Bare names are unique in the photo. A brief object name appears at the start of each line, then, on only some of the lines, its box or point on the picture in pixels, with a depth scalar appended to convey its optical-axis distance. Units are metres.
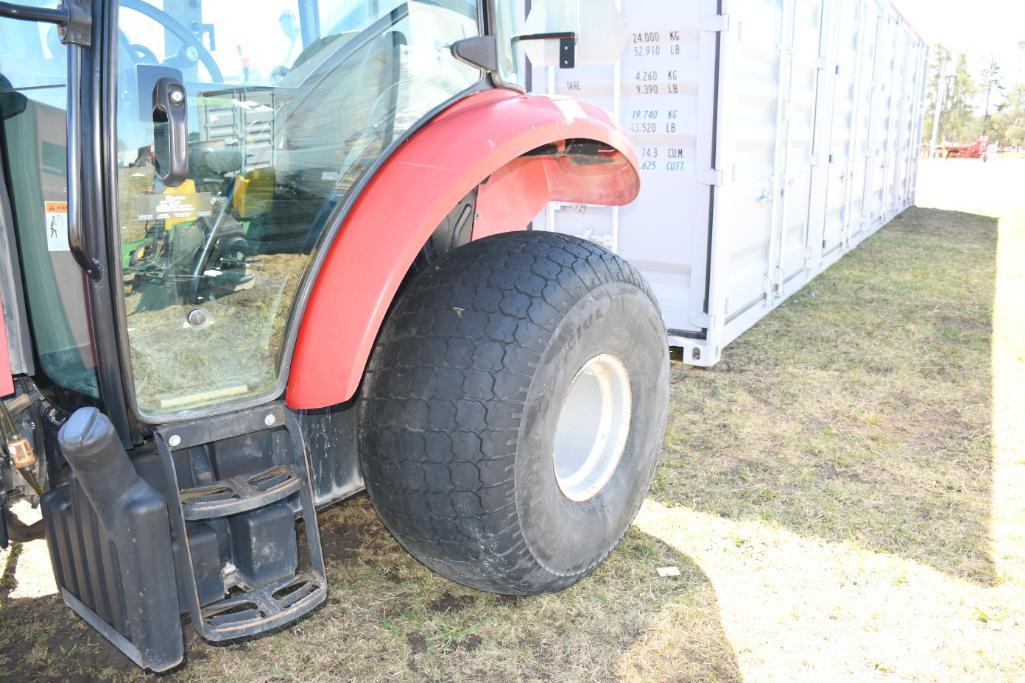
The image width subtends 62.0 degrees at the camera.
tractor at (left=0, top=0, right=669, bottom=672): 1.65
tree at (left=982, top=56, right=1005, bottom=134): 76.31
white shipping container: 4.31
